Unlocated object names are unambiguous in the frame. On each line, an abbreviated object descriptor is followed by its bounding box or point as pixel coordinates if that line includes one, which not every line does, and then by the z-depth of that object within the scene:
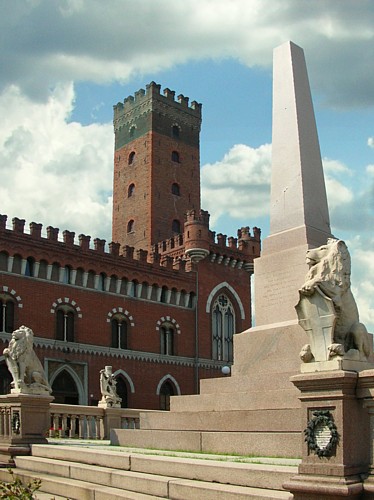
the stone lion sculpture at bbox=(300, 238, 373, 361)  7.13
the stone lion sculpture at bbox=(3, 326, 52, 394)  14.74
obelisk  12.59
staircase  7.31
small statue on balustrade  21.61
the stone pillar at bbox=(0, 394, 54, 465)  13.89
